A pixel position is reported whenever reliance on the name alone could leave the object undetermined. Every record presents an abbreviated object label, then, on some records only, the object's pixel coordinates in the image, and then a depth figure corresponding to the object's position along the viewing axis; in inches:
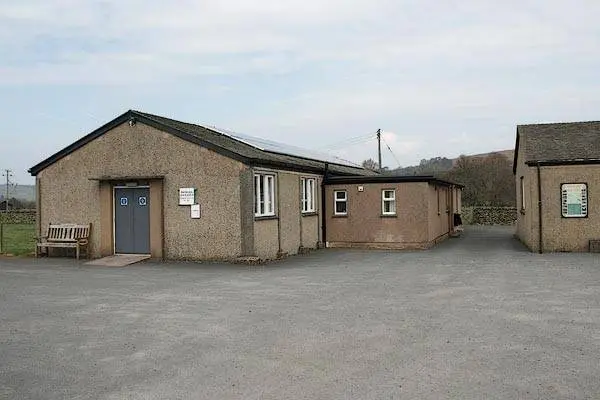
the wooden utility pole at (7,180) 3395.9
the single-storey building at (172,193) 705.6
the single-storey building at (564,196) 807.7
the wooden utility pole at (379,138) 2294.5
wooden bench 767.7
